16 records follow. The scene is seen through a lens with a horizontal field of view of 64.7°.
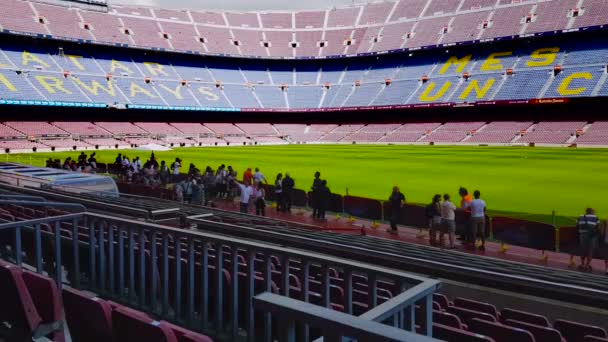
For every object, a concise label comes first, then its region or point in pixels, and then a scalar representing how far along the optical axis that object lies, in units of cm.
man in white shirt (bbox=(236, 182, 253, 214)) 1630
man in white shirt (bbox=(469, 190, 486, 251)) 1282
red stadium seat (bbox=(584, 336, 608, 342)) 433
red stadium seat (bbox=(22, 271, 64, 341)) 422
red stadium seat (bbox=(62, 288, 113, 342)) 387
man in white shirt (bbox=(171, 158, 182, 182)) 2244
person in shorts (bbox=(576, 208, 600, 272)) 1100
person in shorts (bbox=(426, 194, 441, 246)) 1334
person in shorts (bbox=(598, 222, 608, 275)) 1106
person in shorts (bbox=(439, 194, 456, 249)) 1283
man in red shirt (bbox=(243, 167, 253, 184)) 1825
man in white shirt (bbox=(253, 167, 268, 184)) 1942
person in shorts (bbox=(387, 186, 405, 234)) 1491
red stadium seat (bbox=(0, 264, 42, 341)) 420
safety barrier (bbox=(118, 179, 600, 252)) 1211
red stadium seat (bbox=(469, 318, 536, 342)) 416
